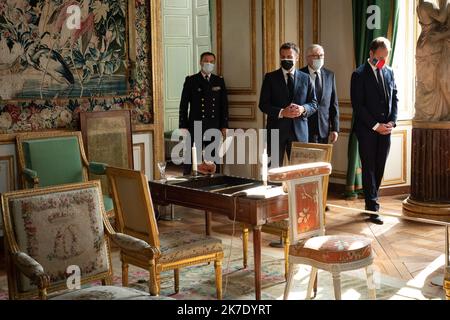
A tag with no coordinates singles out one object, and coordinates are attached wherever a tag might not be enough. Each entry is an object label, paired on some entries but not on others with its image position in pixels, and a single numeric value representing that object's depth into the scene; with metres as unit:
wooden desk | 3.48
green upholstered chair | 4.73
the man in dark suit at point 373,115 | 5.41
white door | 8.88
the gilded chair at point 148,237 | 3.25
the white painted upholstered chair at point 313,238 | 3.00
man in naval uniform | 6.01
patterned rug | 3.72
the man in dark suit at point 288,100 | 5.10
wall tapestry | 4.86
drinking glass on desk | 4.12
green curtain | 6.29
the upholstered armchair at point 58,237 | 2.67
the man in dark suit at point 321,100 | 5.63
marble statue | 5.27
